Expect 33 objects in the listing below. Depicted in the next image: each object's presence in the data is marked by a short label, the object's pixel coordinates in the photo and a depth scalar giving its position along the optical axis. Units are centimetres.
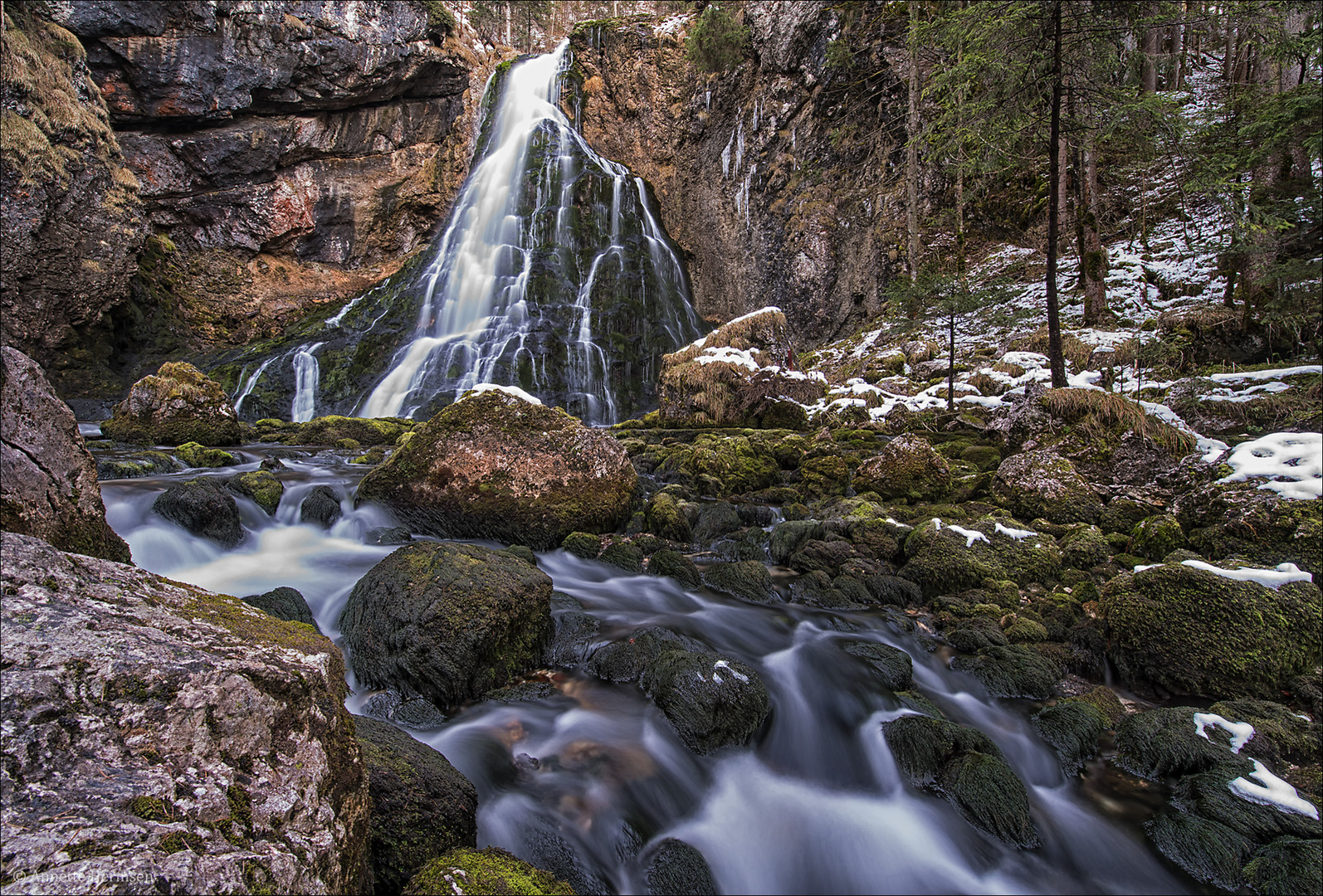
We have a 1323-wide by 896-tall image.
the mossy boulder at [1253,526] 446
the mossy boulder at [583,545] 635
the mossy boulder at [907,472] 777
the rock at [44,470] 256
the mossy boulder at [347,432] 1333
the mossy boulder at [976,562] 528
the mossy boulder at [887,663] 413
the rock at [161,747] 111
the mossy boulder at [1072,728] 344
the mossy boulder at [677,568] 573
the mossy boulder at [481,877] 175
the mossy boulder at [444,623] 364
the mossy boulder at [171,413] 1161
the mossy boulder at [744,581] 548
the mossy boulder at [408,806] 200
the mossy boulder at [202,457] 938
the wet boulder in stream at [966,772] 302
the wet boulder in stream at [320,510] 679
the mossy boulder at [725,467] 873
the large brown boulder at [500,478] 646
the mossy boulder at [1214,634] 371
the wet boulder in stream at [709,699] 354
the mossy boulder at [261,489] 693
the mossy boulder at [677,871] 267
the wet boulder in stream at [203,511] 589
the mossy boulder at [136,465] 767
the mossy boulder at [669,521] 701
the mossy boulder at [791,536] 632
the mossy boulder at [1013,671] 398
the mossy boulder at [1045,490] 636
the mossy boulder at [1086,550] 535
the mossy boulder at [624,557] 607
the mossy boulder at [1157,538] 520
